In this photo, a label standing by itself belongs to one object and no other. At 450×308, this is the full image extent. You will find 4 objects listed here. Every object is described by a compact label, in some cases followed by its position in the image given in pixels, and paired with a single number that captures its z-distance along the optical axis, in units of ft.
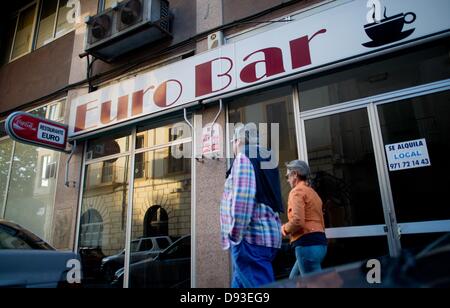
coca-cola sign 19.08
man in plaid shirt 8.23
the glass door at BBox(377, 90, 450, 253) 11.71
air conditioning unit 20.06
